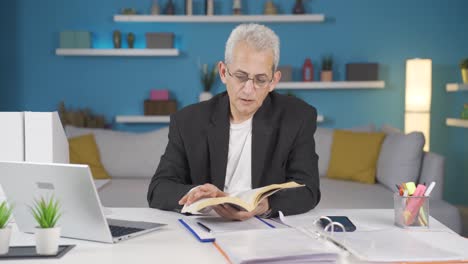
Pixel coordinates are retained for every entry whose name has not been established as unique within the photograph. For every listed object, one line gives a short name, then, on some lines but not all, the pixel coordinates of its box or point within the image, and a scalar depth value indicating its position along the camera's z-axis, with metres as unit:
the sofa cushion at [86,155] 4.68
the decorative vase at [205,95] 5.89
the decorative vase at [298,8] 5.87
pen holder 1.75
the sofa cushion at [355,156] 4.60
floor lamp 5.70
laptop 1.47
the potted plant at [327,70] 5.88
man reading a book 2.04
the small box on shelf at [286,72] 5.87
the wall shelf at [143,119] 5.90
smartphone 1.68
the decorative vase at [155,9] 5.87
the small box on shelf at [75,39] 5.88
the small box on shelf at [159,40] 5.88
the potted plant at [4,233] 1.44
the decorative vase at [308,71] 5.91
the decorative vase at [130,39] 5.91
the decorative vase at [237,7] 5.88
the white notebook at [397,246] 1.40
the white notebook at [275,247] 1.35
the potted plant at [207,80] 5.91
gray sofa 4.00
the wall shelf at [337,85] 5.87
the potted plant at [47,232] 1.42
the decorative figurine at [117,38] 5.88
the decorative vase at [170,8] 5.87
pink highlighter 1.75
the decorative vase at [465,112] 5.35
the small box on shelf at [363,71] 5.86
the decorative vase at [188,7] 5.89
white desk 1.42
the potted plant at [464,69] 5.49
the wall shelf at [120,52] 5.85
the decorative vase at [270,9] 5.88
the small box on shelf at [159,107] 5.91
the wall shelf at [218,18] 5.84
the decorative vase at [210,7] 5.89
